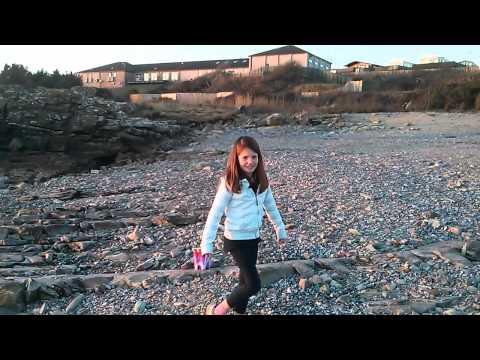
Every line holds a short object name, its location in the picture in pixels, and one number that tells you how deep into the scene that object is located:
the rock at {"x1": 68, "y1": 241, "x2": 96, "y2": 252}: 6.71
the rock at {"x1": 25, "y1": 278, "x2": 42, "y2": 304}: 4.64
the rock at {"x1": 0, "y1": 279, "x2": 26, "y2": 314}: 4.48
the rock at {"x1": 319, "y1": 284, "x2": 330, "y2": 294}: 4.48
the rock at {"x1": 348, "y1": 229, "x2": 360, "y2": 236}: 6.29
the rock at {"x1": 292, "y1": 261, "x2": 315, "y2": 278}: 4.86
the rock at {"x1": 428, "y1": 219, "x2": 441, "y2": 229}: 6.44
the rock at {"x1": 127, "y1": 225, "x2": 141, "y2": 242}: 6.85
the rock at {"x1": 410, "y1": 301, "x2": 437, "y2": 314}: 4.08
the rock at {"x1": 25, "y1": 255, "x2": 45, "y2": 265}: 6.15
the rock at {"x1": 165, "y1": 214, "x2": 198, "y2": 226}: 7.50
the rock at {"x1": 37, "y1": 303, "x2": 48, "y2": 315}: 4.42
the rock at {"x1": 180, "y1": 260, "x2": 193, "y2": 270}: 5.38
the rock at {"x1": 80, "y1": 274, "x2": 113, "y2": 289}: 4.92
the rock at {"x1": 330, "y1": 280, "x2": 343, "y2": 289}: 4.59
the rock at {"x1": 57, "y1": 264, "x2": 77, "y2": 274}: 5.68
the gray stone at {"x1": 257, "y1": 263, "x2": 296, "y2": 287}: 4.72
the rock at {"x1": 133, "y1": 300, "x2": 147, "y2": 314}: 4.29
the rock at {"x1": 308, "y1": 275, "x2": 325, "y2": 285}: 4.65
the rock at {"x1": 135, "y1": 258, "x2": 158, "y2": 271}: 5.54
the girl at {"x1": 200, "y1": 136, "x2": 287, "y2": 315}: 3.58
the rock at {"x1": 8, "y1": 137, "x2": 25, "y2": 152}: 17.03
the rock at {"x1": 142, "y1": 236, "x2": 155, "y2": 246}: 6.58
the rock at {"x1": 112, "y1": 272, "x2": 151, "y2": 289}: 4.86
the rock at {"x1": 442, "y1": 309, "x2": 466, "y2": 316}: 4.00
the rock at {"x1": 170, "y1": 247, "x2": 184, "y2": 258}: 5.86
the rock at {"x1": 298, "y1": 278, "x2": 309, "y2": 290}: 4.57
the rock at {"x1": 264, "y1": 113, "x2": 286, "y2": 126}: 20.14
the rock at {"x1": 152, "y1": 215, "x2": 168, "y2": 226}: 7.55
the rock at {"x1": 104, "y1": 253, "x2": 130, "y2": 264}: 5.96
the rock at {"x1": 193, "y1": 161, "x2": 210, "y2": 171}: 12.37
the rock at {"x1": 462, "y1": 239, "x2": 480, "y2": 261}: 5.24
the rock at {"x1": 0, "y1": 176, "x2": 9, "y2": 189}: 12.66
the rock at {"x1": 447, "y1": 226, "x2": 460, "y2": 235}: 6.16
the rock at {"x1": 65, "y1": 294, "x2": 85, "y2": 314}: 4.43
